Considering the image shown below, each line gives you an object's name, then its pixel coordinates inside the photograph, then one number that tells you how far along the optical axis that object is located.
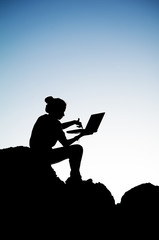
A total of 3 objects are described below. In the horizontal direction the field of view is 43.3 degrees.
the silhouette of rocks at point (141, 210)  6.34
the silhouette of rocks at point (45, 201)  5.33
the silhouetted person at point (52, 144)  6.31
